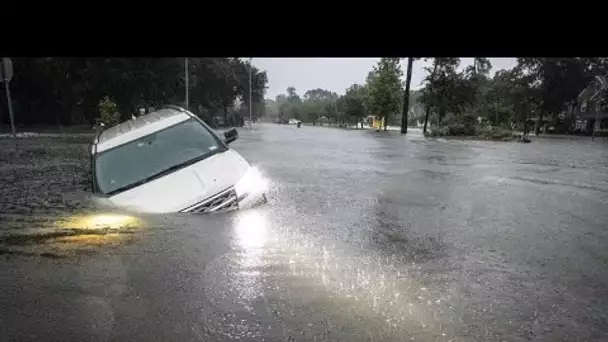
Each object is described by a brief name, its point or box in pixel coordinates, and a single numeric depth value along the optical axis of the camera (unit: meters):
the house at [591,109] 58.25
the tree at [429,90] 48.09
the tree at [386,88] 51.84
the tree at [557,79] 61.25
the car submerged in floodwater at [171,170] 5.95
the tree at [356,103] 64.21
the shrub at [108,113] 29.94
